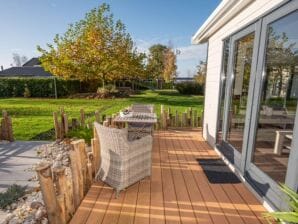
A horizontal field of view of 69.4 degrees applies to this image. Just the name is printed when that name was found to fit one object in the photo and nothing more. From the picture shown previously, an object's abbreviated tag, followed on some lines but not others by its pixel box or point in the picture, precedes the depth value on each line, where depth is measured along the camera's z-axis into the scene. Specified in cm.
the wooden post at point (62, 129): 537
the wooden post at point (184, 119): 681
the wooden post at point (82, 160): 264
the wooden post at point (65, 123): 530
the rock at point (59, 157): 434
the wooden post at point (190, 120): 682
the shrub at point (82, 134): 517
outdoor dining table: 440
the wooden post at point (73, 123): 564
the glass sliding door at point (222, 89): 438
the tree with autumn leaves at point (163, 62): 2761
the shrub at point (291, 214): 160
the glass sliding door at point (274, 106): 246
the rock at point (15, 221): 252
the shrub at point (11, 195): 289
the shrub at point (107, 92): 1763
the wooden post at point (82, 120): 575
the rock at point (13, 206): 284
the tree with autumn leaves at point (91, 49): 1602
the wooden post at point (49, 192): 202
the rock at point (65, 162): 418
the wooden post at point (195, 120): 684
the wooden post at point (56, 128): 516
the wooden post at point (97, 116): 444
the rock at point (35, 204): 278
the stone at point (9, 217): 256
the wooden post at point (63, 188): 223
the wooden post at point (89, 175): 302
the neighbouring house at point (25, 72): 2822
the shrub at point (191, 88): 2184
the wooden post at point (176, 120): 680
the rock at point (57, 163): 409
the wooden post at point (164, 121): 657
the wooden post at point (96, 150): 326
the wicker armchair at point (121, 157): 271
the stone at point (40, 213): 259
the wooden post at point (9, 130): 529
